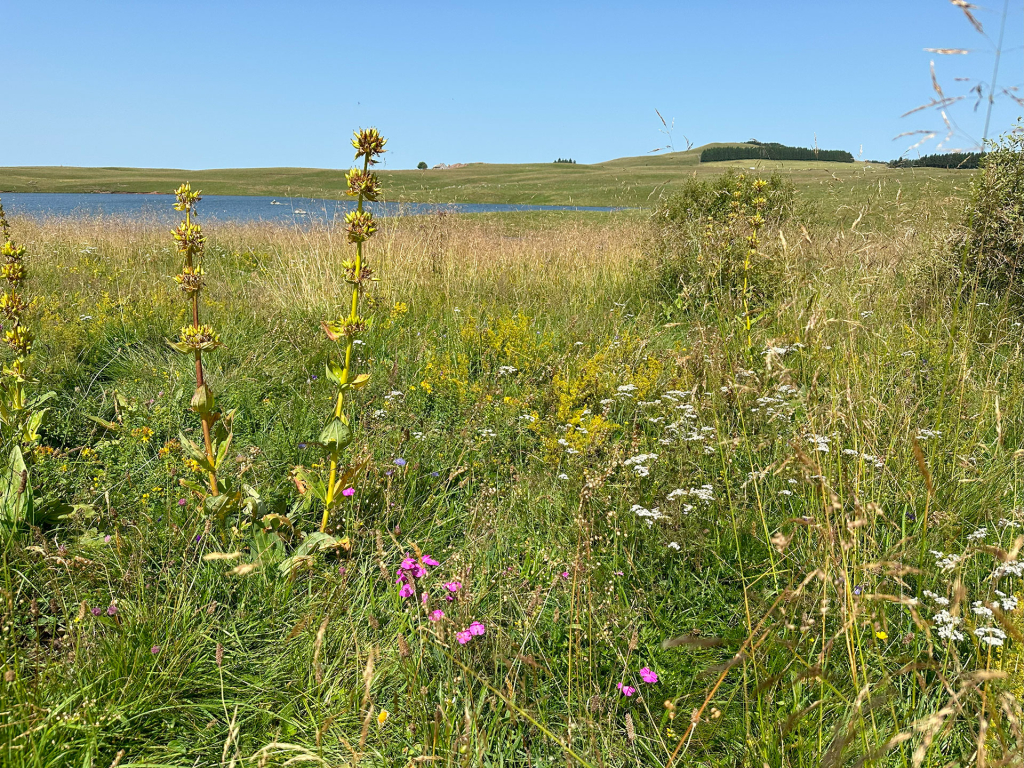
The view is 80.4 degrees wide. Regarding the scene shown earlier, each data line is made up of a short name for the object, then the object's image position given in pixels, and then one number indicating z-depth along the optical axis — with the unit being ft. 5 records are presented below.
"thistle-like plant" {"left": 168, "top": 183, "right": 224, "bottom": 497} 6.58
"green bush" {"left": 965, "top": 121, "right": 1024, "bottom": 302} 16.38
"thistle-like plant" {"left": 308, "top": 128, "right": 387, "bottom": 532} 6.75
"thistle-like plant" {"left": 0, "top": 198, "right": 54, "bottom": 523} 6.93
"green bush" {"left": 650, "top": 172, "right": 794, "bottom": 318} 18.59
